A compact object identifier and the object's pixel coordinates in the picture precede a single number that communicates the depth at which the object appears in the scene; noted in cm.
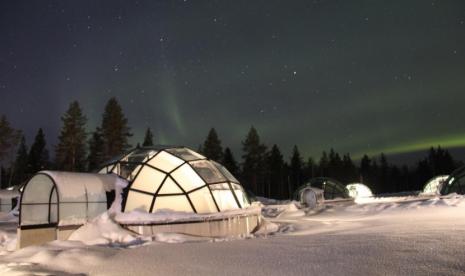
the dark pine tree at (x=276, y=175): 7912
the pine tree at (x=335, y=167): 8894
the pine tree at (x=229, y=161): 6766
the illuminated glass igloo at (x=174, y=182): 1399
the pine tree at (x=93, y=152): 6359
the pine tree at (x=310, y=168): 9801
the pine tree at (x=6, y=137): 5147
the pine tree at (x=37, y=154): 6531
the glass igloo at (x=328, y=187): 3972
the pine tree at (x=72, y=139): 4984
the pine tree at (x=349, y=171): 8962
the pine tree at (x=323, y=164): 9556
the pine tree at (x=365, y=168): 9905
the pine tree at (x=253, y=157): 6706
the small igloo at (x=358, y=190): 5109
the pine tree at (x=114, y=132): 4741
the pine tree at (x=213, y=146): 6374
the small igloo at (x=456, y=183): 3116
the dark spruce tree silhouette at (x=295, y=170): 8456
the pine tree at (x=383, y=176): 10300
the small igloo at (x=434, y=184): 4847
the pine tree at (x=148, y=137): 6681
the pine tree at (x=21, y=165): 6906
